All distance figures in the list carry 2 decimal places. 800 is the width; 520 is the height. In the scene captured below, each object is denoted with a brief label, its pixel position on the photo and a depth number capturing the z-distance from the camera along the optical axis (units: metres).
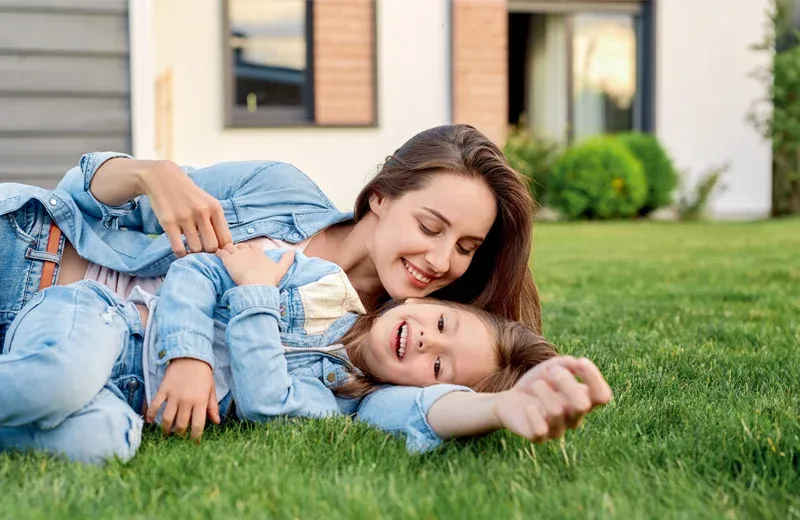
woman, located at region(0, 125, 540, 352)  2.71
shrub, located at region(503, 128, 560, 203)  12.29
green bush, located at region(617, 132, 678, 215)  12.45
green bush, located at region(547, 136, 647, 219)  11.89
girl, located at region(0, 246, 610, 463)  1.95
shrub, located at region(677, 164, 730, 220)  12.91
